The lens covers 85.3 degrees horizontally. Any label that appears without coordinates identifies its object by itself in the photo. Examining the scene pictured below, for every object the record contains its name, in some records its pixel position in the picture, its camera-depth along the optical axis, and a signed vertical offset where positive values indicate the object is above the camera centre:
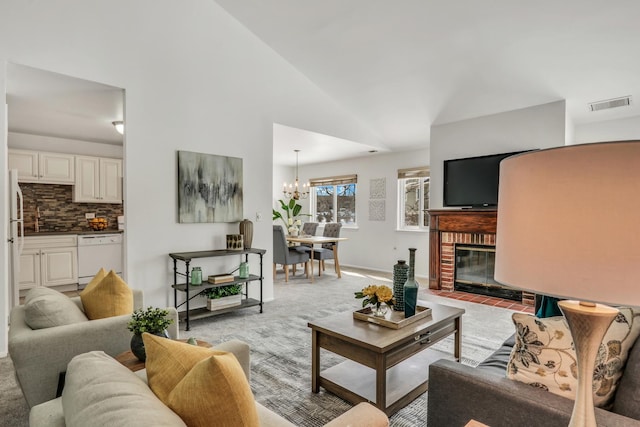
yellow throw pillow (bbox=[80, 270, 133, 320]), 2.15 -0.58
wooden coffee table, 1.96 -0.87
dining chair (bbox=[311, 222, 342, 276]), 6.25 -0.77
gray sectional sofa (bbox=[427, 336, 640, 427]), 1.13 -0.67
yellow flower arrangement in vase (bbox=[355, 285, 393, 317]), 2.28 -0.59
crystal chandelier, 8.39 +0.45
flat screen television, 4.63 +0.38
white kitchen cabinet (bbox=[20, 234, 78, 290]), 4.74 -0.77
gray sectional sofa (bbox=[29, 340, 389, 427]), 0.80 -0.49
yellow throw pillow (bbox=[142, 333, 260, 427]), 0.86 -0.48
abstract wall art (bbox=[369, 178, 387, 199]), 6.94 +0.41
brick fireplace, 4.69 -0.38
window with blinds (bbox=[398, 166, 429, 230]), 6.40 +0.20
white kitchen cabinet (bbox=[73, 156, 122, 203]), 5.41 +0.43
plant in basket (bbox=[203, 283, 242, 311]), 3.83 -1.00
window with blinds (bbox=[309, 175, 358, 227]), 7.73 +0.22
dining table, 5.97 -0.56
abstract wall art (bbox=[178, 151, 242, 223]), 3.85 +0.23
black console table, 3.62 -0.84
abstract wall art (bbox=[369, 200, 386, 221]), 6.96 -0.04
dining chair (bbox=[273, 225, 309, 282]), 5.77 -0.77
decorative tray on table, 2.18 -0.72
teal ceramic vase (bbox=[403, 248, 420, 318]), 2.30 -0.55
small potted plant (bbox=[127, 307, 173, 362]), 1.68 -0.58
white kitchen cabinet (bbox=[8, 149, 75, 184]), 4.86 +0.59
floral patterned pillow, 1.20 -0.52
